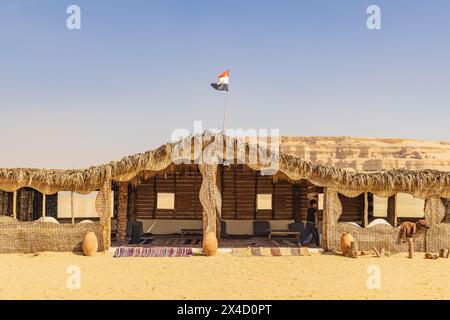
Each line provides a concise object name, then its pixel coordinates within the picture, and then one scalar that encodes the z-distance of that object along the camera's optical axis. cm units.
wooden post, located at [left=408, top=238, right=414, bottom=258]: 1447
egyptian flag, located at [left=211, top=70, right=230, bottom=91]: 1670
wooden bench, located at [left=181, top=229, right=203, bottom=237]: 1825
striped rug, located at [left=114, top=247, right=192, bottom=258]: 1445
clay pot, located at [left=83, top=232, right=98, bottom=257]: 1441
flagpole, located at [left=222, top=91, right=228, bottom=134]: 1593
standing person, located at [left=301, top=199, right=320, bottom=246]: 1661
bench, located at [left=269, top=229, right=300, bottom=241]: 1759
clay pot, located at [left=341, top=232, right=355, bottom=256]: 1443
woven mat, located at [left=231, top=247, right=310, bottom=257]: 1460
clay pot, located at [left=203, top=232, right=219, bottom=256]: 1427
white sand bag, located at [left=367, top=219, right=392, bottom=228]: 1521
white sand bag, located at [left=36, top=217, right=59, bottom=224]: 1520
